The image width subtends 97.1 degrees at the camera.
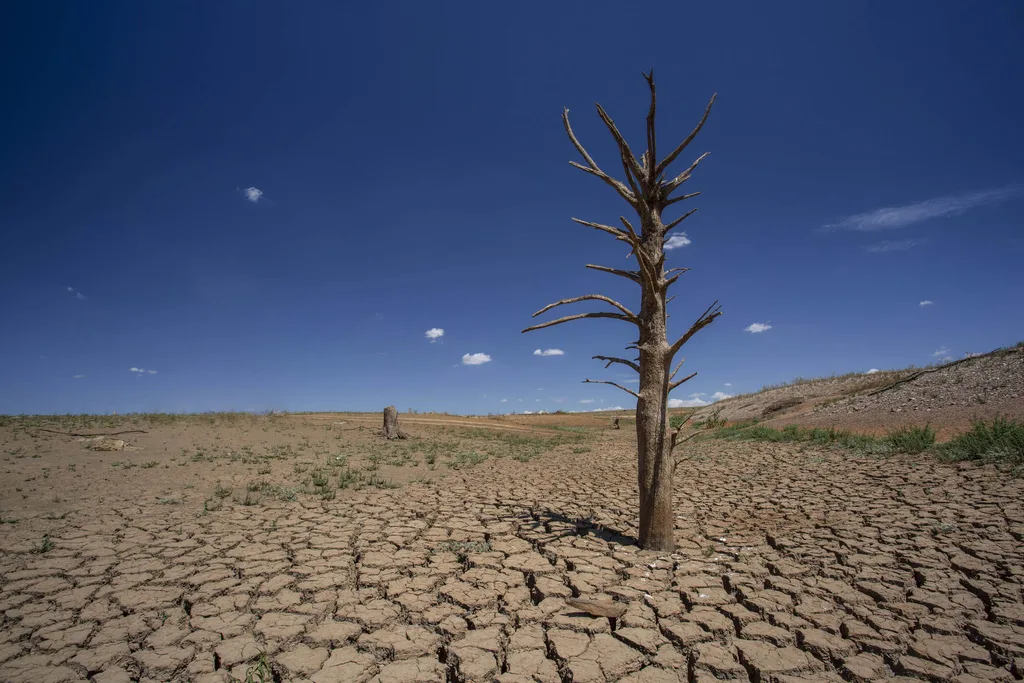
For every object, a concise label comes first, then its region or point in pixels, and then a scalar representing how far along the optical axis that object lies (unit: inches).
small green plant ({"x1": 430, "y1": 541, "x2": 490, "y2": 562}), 159.5
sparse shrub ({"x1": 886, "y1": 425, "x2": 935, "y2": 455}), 290.2
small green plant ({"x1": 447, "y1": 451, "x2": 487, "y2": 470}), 364.8
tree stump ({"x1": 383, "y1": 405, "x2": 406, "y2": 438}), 518.6
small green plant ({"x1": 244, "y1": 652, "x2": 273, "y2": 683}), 92.0
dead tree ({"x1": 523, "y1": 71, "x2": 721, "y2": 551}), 157.2
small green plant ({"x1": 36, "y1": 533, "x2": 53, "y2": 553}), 159.2
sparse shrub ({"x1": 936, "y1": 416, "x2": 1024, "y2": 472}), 236.8
